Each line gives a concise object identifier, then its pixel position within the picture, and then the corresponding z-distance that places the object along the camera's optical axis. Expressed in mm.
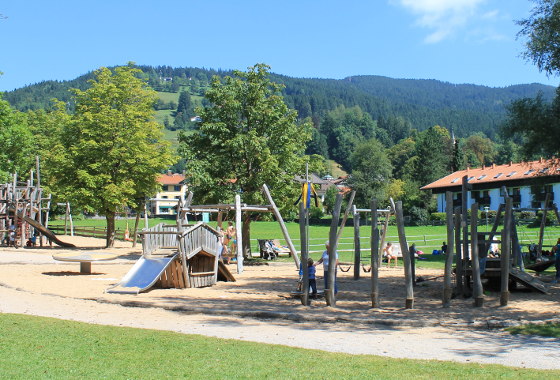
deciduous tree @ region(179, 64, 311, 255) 31375
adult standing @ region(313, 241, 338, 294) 16386
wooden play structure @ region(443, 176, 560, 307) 16234
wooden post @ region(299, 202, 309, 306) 16234
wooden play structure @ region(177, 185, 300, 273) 25281
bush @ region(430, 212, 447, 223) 75300
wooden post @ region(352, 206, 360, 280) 23328
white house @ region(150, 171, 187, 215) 126562
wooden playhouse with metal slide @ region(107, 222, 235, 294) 19156
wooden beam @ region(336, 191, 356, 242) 25831
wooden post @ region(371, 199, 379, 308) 15797
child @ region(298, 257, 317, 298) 16875
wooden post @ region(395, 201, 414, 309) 15711
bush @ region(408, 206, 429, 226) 77438
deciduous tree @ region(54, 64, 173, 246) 37625
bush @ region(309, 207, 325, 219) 83731
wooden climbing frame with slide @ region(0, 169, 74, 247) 38750
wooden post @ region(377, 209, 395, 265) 28412
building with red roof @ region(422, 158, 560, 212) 75875
